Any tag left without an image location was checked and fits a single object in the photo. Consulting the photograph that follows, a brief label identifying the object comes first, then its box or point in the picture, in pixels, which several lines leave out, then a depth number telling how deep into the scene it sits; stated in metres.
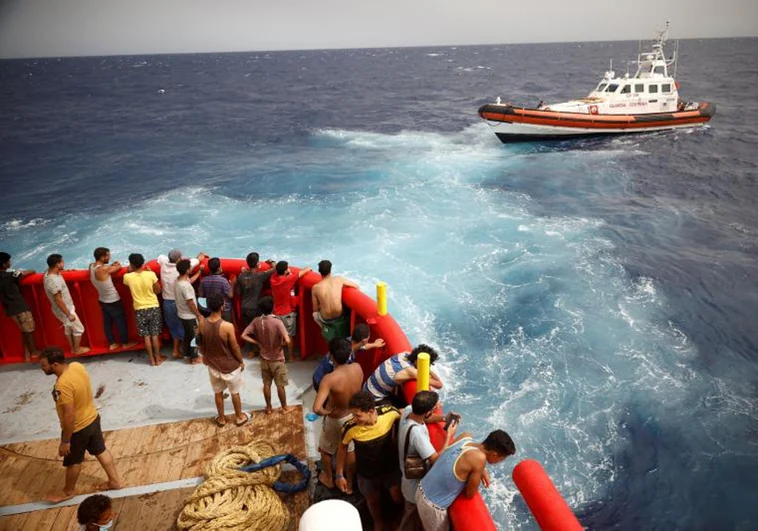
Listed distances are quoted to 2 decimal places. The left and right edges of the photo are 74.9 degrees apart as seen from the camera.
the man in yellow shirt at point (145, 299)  5.95
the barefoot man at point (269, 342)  5.00
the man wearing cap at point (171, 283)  6.08
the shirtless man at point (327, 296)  5.62
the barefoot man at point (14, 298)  5.87
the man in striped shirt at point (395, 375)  4.26
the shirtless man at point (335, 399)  4.21
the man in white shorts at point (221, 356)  4.79
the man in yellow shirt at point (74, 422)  3.96
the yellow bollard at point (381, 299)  4.95
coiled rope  3.88
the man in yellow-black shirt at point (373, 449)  3.57
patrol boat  27.22
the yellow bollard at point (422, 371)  3.83
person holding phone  3.44
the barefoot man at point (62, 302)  5.75
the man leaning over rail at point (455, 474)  3.07
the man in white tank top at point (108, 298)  5.95
